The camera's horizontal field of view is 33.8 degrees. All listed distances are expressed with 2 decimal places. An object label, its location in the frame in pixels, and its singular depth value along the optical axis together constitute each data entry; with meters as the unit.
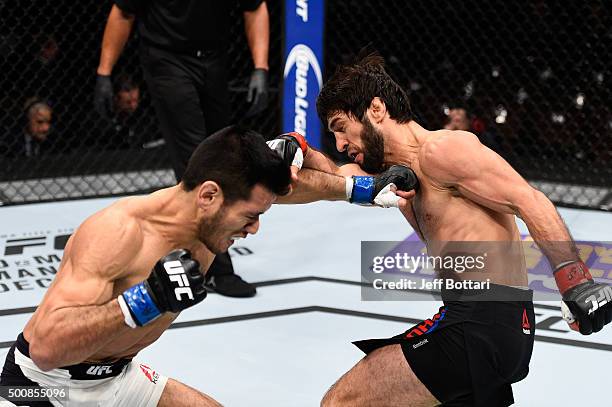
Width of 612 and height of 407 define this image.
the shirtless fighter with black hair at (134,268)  2.02
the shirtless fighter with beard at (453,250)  2.30
